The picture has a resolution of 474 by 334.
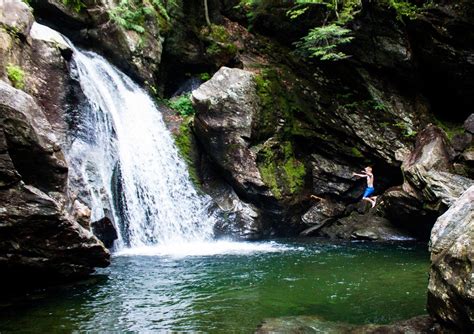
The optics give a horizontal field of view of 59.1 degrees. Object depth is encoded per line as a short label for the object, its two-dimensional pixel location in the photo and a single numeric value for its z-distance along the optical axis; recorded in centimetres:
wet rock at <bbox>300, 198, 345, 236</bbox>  1688
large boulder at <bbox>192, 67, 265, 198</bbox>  1597
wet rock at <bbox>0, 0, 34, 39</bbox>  1179
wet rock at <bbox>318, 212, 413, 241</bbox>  1564
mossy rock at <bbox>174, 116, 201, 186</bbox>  1675
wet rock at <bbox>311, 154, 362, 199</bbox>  1742
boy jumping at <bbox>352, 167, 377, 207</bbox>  1616
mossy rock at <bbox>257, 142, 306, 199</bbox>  1623
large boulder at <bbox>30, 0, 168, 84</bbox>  1725
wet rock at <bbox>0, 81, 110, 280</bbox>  711
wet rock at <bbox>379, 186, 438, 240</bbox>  1436
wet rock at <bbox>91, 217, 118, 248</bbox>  1169
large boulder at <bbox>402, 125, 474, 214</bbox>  1328
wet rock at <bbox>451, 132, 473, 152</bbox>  1500
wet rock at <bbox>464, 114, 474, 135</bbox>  1502
